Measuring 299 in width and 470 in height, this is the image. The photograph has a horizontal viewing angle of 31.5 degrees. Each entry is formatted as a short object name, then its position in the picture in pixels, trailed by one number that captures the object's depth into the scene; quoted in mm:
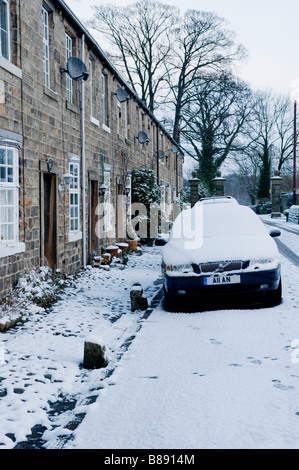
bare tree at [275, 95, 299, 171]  59500
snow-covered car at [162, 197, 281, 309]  7848
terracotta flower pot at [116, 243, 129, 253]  17114
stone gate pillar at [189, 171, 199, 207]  39669
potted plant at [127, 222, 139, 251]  18750
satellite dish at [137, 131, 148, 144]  21938
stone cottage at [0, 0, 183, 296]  8750
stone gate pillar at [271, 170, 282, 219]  40562
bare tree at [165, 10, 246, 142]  38750
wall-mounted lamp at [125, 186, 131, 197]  19297
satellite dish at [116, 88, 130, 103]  17328
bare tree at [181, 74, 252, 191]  40781
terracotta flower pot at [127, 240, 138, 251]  18714
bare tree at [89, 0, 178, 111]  38656
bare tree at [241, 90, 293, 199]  55406
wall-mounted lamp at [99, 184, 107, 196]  15078
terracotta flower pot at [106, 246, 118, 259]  15645
